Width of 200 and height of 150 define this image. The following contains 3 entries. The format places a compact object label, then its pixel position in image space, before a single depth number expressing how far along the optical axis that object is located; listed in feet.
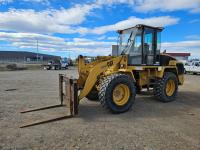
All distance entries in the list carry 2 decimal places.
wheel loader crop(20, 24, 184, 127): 15.63
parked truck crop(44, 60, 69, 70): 87.56
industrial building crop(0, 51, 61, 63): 209.77
